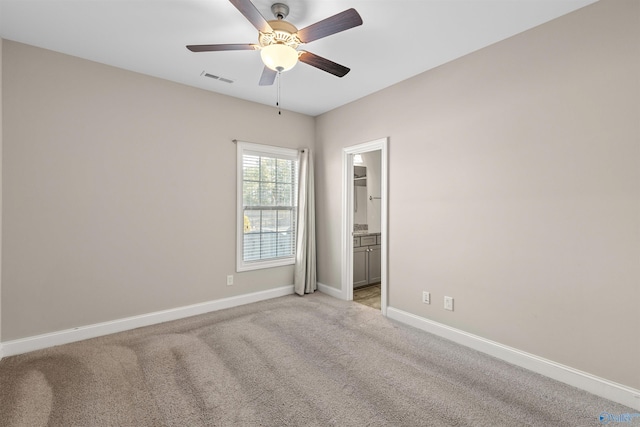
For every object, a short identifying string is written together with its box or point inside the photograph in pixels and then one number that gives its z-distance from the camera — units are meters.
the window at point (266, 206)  4.09
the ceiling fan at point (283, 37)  1.86
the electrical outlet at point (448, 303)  3.03
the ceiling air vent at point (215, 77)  3.31
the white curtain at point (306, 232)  4.50
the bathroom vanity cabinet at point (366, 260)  4.89
